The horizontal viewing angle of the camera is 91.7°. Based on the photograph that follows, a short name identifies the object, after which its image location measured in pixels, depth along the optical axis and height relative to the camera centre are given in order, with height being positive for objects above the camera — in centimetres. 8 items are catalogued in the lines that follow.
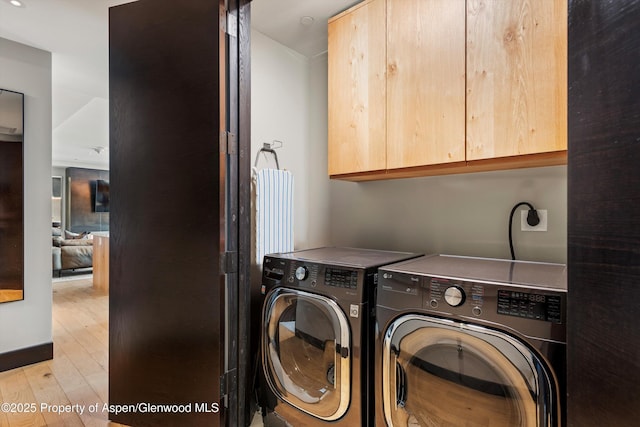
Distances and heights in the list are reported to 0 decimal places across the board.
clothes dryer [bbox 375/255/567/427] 97 -47
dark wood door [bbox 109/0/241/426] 144 +0
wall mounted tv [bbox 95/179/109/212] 814 +45
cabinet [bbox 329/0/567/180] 124 +59
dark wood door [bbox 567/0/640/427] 54 +0
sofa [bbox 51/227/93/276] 562 -80
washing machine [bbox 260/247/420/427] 138 -62
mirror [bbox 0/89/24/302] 232 +11
